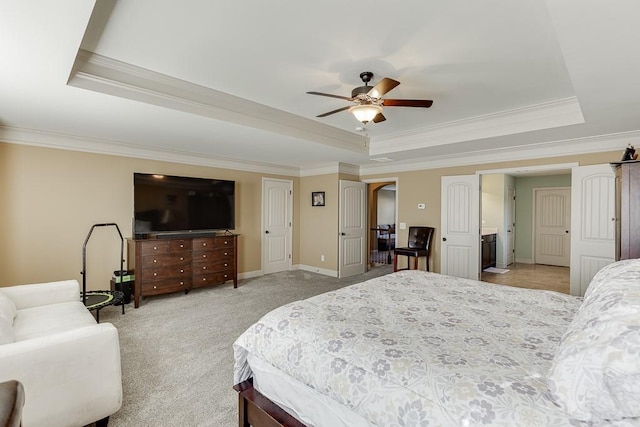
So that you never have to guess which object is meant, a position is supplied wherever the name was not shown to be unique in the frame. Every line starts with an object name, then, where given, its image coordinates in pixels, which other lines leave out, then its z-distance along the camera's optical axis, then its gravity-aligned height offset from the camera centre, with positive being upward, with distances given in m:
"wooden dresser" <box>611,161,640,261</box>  2.46 +0.02
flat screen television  4.46 +0.13
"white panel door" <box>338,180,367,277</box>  6.31 -0.33
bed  0.96 -0.63
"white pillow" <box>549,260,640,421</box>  0.89 -0.48
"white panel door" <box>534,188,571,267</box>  7.34 -0.31
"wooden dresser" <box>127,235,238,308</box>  4.21 -0.76
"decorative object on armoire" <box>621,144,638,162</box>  2.99 +0.61
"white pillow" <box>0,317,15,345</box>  1.74 -0.71
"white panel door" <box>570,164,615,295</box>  3.99 -0.12
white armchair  1.60 -0.89
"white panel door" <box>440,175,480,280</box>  5.15 -0.22
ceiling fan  2.62 +0.98
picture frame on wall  6.54 +0.33
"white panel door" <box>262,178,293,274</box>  6.42 -0.24
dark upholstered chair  5.52 -0.59
